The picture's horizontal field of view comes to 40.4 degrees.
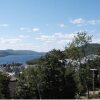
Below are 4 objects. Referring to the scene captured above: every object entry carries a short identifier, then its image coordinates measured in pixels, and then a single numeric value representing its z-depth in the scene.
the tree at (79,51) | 17.02
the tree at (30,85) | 18.05
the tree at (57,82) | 18.66
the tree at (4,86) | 17.03
